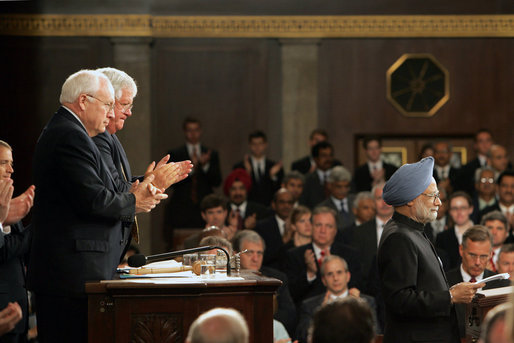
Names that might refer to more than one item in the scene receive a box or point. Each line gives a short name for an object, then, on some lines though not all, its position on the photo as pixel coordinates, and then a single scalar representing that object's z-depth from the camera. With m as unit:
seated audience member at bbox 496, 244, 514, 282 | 13.54
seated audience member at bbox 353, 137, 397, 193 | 21.25
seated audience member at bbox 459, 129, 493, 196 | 20.91
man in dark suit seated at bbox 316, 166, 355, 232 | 18.11
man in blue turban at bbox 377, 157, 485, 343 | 7.99
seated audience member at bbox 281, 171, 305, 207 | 19.37
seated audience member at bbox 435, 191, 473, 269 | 15.71
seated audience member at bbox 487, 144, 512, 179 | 19.73
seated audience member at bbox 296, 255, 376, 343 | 13.34
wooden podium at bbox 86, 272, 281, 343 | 7.25
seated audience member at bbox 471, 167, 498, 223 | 17.91
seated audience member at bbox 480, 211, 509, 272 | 15.08
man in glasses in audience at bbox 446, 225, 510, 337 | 12.13
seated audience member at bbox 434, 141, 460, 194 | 21.02
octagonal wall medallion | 26.45
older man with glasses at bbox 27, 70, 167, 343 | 7.54
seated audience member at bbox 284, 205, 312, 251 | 15.95
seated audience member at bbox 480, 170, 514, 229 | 17.53
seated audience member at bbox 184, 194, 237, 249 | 16.23
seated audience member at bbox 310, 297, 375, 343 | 5.43
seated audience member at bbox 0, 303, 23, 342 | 9.51
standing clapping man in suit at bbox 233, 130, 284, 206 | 21.59
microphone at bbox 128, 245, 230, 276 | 7.99
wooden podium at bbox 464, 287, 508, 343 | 8.48
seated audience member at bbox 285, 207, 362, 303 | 14.66
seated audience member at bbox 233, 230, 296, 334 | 13.66
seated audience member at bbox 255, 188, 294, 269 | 16.69
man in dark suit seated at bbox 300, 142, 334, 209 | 19.77
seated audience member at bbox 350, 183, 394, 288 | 15.90
